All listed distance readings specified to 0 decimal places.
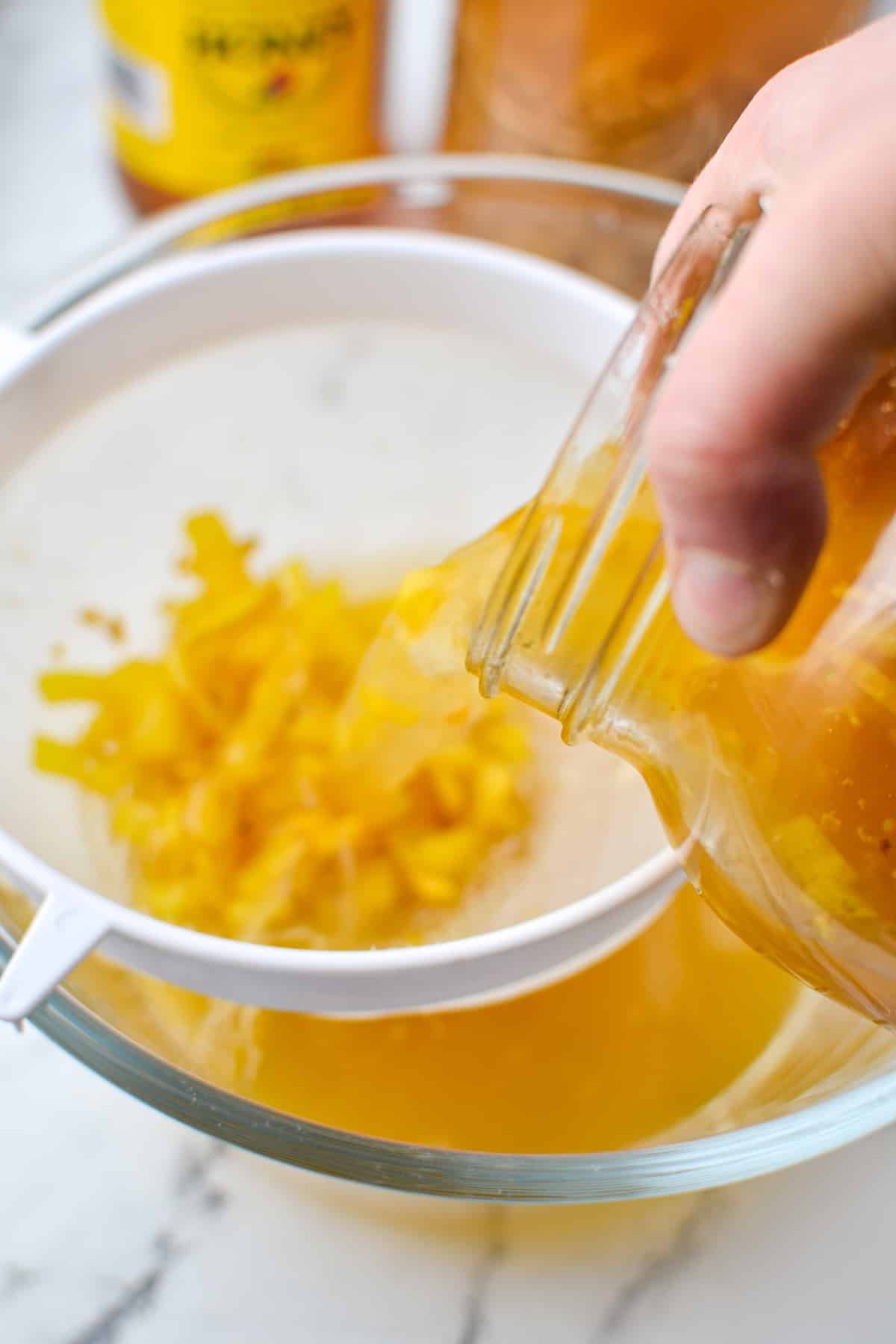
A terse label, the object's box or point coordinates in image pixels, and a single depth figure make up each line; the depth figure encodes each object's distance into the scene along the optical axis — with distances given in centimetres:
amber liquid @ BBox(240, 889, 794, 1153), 66
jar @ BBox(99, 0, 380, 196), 88
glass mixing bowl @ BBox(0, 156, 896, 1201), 56
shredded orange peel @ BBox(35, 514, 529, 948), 72
